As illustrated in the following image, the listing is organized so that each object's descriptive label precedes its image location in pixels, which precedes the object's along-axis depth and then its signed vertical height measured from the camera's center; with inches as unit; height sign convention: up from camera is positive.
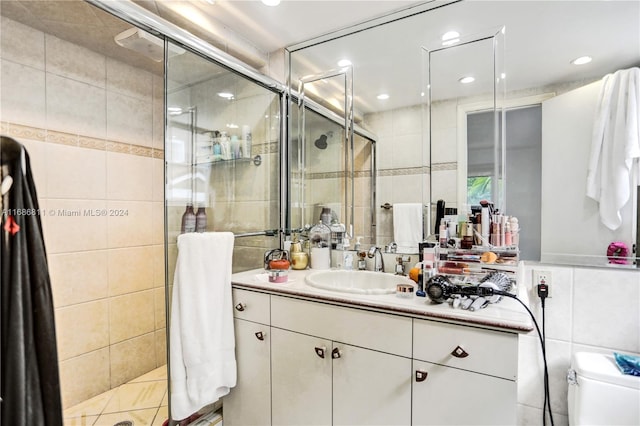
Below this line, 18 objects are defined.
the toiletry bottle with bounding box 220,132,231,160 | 72.8 +14.8
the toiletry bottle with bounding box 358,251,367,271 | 72.0 -11.2
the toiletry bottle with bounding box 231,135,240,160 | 75.5 +15.2
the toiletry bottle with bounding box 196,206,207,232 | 63.5 -1.7
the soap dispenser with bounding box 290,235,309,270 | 76.2 -11.1
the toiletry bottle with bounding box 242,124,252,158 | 77.9 +17.1
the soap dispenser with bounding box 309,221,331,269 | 75.5 -8.4
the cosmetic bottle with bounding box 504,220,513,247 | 53.4 -3.9
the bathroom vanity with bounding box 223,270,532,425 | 40.3 -22.0
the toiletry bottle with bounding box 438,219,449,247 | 58.0 -4.4
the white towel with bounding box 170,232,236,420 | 56.4 -21.3
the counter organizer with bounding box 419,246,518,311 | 44.6 -10.1
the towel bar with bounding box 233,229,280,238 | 73.9 -5.4
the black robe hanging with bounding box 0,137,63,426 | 37.1 -11.6
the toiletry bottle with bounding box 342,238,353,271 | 72.8 -11.0
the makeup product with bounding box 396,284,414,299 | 51.9 -13.0
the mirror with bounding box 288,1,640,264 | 54.8 +25.7
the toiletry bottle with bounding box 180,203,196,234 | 60.8 -1.7
